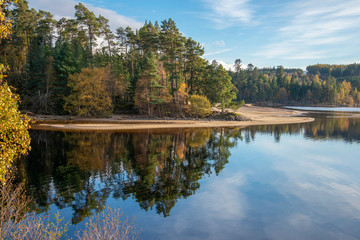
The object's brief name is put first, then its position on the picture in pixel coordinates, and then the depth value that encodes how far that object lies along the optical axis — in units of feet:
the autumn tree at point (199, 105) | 185.26
